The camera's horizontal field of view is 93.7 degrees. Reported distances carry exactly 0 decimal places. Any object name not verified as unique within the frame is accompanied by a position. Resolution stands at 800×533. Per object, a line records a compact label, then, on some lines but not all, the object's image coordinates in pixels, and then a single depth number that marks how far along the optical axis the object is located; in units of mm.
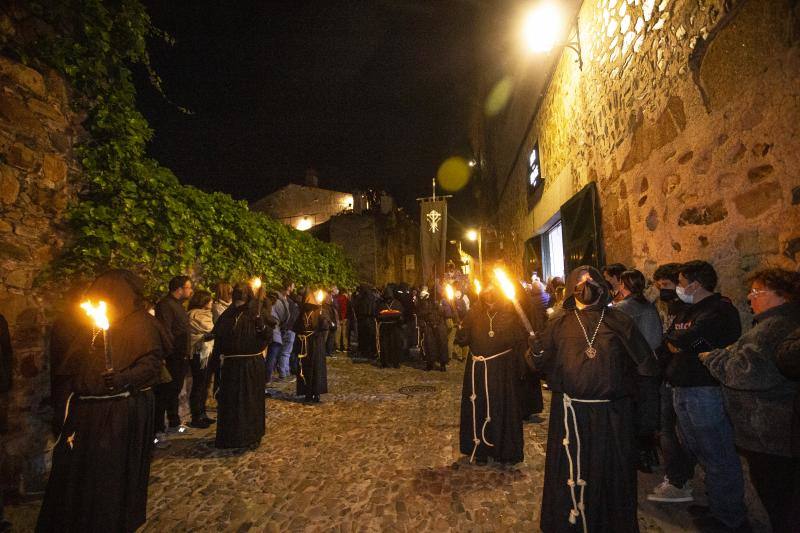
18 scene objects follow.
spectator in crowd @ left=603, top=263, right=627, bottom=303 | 4445
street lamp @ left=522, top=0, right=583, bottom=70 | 5344
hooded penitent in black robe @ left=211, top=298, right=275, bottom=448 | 4793
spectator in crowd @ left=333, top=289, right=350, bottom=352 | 13253
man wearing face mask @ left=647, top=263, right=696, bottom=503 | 3332
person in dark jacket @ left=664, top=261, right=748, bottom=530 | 2824
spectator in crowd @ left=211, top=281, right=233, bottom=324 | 6525
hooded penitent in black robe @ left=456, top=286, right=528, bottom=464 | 4234
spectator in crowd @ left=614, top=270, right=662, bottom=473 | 3193
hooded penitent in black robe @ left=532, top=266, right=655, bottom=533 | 2607
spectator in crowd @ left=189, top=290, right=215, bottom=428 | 5715
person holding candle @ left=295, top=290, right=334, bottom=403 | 6879
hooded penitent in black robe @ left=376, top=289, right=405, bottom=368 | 10430
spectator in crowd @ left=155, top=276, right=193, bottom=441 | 5094
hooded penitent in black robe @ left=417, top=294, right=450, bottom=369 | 9453
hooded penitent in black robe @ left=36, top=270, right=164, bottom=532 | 2717
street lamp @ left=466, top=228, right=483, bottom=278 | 19400
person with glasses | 2297
